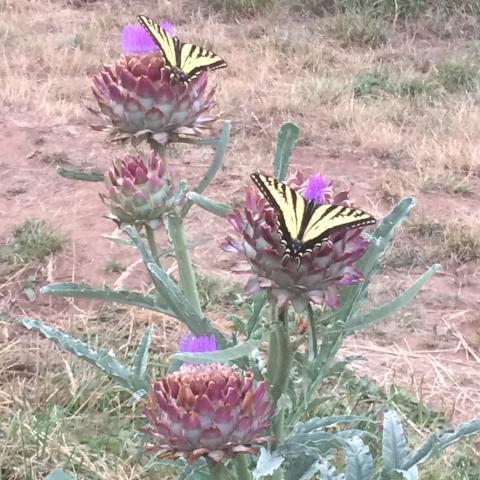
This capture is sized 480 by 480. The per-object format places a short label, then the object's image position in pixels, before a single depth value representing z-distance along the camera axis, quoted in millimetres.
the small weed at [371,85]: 4988
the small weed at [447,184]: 3891
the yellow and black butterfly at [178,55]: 1584
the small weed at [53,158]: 4133
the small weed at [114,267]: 3291
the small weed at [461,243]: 3404
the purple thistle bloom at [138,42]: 1689
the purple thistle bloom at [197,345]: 1203
